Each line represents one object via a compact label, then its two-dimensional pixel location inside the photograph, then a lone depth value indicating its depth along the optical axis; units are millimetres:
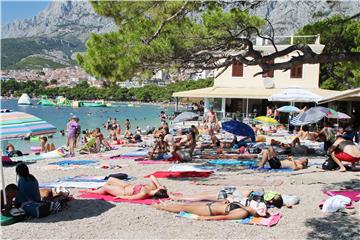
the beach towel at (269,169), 9758
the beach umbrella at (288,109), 19527
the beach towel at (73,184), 8115
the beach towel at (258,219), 5691
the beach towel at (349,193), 6875
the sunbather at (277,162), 9914
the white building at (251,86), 23719
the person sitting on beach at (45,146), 16578
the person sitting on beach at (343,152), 9121
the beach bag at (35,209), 5941
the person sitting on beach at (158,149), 12094
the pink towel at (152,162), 11406
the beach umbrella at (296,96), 18047
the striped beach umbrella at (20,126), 6602
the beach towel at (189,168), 9875
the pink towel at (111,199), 6840
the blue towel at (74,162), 11622
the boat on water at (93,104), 95000
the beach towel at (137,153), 13286
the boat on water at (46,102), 105000
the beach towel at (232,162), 10852
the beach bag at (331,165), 9570
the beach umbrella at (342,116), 16544
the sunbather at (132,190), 7031
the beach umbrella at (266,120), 18438
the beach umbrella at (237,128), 13406
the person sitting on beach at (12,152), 14545
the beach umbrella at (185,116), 18625
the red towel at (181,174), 9312
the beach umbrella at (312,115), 13218
